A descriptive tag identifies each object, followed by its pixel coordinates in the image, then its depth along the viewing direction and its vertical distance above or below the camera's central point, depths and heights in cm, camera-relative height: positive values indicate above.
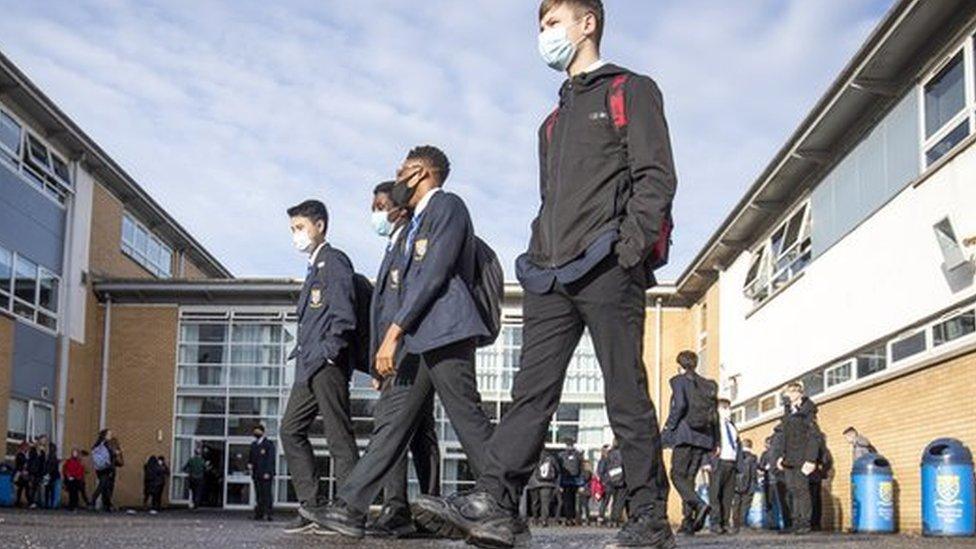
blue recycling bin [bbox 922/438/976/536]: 1372 -40
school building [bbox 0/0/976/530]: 1644 +305
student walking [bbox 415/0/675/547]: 492 +66
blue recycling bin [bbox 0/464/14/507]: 2758 -104
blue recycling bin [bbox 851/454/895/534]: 1652 -57
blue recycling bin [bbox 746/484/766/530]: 2258 -105
